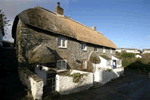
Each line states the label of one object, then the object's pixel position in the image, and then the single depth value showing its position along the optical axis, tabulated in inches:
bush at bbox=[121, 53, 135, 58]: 1273.9
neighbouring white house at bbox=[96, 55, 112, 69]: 622.5
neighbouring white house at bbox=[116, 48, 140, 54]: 2249.0
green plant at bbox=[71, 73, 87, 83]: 326.0
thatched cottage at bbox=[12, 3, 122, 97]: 310.9
